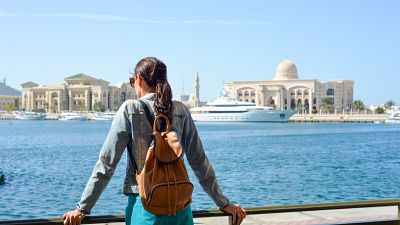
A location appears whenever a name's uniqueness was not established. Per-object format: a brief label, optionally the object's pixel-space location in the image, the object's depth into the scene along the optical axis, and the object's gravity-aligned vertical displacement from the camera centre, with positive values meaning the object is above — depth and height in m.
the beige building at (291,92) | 137.25 +4.29
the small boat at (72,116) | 143.75 -1.84
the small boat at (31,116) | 150.00 -1.97
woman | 2.71 -0.14
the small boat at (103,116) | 136.25 -1.73
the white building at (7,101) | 190.25 +2.22
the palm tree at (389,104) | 133.50 +1.52
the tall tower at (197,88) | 149.98 +5.37
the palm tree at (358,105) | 134.48 +1.26
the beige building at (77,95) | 160.88 +3.65
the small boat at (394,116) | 110.88 -0.98
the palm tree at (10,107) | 170.09 +0.27
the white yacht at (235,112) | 109.69 -0.49
